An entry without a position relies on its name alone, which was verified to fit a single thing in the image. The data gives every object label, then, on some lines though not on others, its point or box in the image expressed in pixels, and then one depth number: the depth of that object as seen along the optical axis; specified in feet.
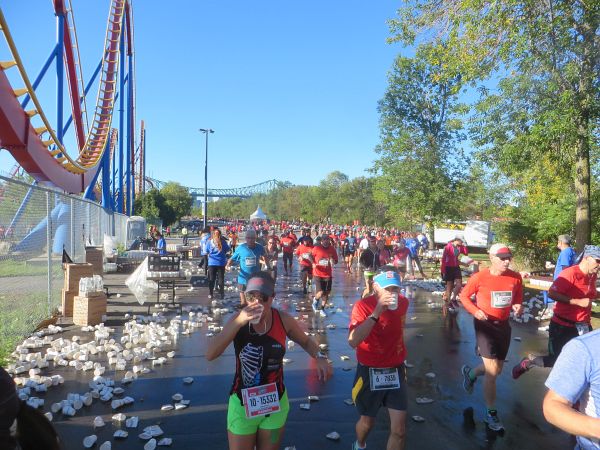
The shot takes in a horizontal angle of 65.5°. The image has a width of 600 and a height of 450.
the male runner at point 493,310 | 15.01
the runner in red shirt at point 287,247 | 59.26
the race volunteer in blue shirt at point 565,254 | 27.45
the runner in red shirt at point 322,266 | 33.88
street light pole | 116.37
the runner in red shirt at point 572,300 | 15.96
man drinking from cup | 11.46
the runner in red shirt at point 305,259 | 40.06
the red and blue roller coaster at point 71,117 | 33.35
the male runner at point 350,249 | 74.18
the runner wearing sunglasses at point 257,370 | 9.70
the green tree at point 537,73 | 33.12
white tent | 157.83
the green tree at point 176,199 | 179.10
